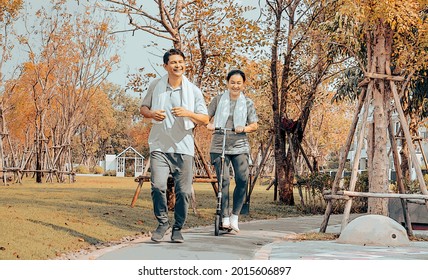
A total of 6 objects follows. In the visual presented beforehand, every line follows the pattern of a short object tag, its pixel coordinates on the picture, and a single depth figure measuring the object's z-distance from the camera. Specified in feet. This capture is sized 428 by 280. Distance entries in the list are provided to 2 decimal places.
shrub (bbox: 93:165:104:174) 126.33
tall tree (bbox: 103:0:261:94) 42.52
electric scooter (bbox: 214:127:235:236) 27.76
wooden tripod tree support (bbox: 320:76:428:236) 29.25
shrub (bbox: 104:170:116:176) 125.70
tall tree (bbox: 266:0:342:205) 50.90
